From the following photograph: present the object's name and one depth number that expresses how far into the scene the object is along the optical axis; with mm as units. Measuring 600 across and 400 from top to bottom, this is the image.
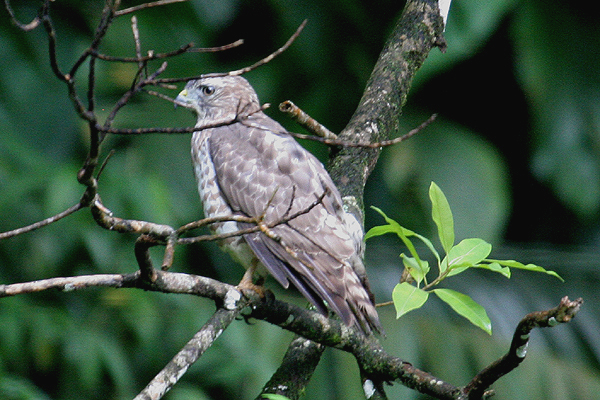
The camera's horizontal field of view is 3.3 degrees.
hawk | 12600
